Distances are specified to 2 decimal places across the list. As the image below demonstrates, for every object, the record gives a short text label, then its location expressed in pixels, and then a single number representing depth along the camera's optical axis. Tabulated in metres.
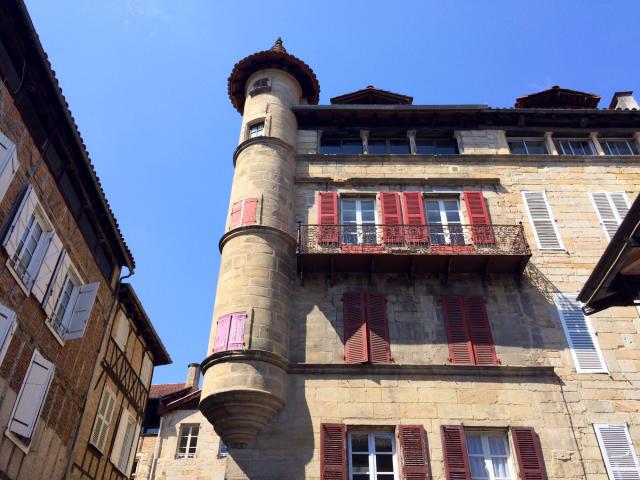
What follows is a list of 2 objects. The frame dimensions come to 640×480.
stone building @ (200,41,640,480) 11.16
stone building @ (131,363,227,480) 24.05
